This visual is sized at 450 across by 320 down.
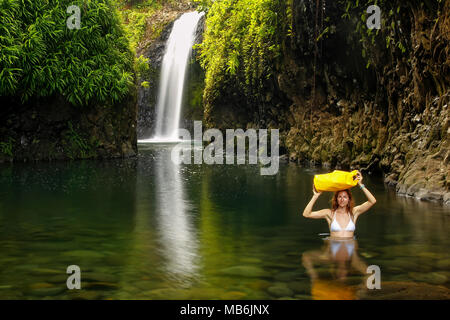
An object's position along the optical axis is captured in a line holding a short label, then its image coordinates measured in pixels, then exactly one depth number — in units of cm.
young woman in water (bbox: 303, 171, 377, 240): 695
